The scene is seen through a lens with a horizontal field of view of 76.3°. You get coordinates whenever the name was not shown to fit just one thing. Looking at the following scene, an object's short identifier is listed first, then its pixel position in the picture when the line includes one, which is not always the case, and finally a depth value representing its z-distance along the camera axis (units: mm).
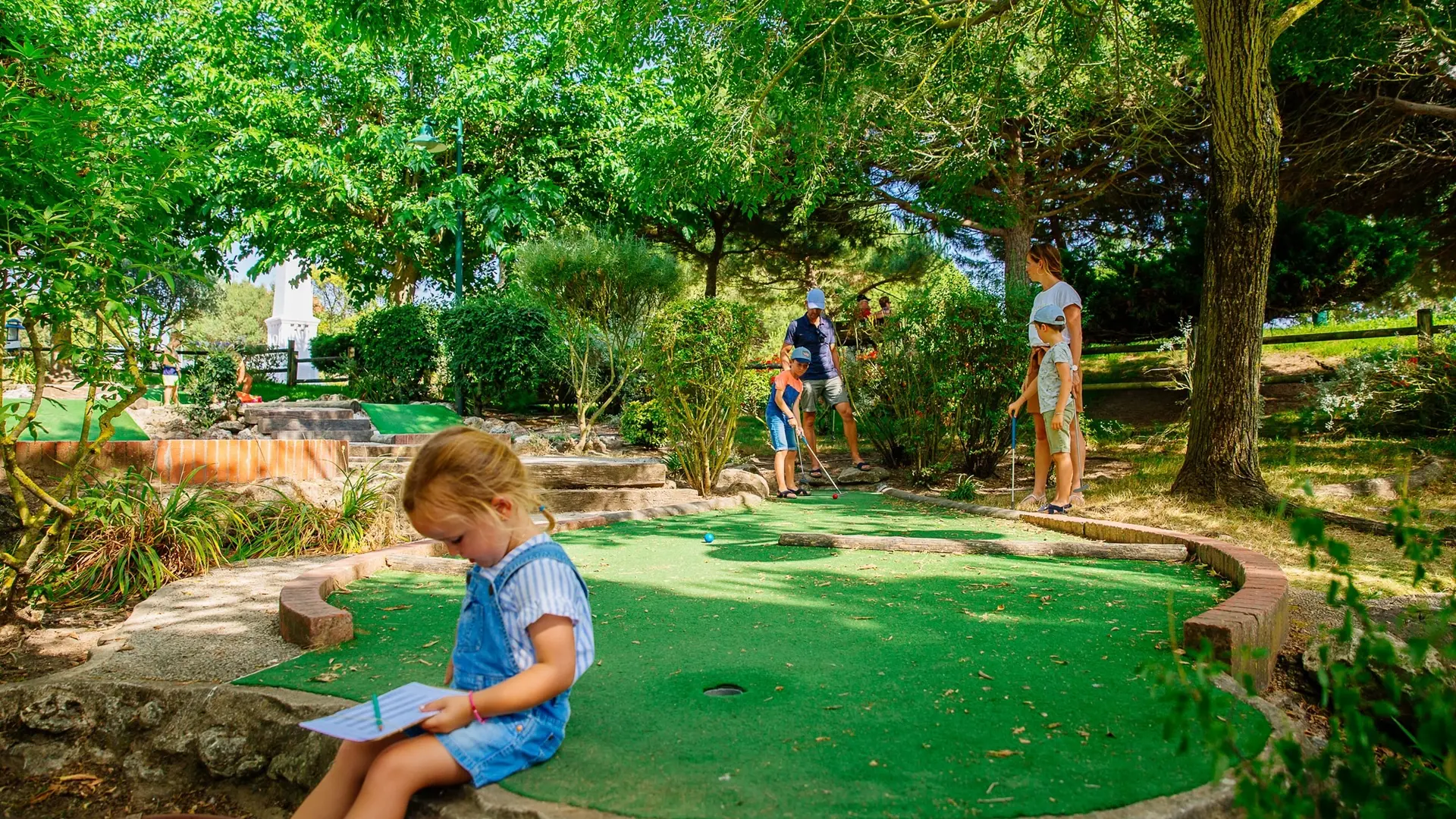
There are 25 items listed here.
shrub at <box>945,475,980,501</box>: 8164
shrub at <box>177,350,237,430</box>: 13570
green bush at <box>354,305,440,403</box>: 17516
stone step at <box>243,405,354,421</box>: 13609
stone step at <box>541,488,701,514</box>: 7691
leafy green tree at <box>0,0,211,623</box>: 3447
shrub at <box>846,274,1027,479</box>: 9094
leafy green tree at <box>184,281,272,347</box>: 49600
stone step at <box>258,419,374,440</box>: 13398
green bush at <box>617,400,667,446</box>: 12820
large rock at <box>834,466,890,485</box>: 10273
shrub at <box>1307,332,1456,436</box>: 9633
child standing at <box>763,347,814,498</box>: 8789
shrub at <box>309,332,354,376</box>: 23172
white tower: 34969
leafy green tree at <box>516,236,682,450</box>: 13859
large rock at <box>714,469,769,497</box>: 8766
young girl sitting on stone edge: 2049
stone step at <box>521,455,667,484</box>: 8016
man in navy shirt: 9828
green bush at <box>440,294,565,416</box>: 16078
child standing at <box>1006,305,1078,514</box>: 6266
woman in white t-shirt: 6348
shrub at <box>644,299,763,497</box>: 8211
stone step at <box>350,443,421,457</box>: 10258
